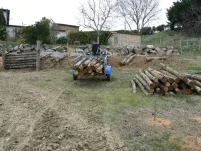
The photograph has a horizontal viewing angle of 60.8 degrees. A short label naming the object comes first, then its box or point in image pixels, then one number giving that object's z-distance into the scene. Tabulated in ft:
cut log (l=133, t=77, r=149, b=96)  17.82
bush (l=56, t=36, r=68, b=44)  61.60
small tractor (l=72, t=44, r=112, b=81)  20.85
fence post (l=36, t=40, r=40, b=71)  31.23
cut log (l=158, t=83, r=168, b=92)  17.47
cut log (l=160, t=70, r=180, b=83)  17.86
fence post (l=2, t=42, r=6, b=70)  31.52
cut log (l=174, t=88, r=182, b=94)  17.76
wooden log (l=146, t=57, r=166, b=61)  33.90
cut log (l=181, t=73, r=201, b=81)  19.01
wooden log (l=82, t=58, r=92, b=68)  20.80
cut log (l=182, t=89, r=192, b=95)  17.84
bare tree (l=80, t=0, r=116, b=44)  76.26
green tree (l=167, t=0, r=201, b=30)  60.50
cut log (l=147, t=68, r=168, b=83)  17.63
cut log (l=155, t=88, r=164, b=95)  17.47
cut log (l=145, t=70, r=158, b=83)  17.68
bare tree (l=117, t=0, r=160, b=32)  94.98
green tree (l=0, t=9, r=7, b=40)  54.56
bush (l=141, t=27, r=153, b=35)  92.80
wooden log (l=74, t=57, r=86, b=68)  20.85
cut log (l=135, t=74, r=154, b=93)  17.58
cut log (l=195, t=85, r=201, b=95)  17.63
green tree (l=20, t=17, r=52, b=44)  51.33
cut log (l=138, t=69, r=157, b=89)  17.53
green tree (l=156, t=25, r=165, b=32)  88.36
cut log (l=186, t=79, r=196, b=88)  17.75
